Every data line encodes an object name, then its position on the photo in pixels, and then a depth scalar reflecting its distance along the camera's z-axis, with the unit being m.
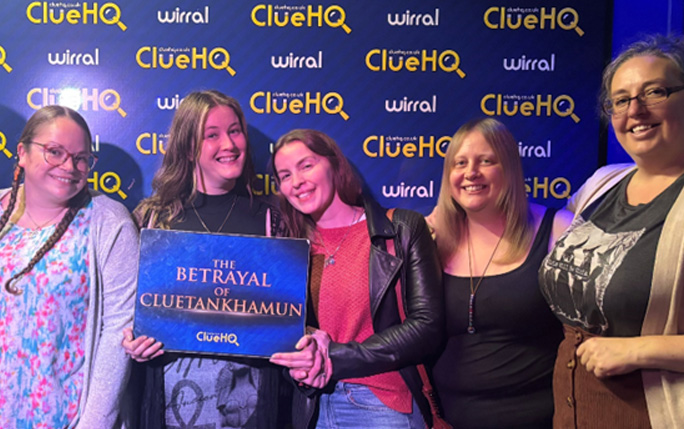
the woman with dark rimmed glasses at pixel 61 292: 2.49
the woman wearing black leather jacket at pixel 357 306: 2.37
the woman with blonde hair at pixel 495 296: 2.30
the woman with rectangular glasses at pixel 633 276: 1.83
